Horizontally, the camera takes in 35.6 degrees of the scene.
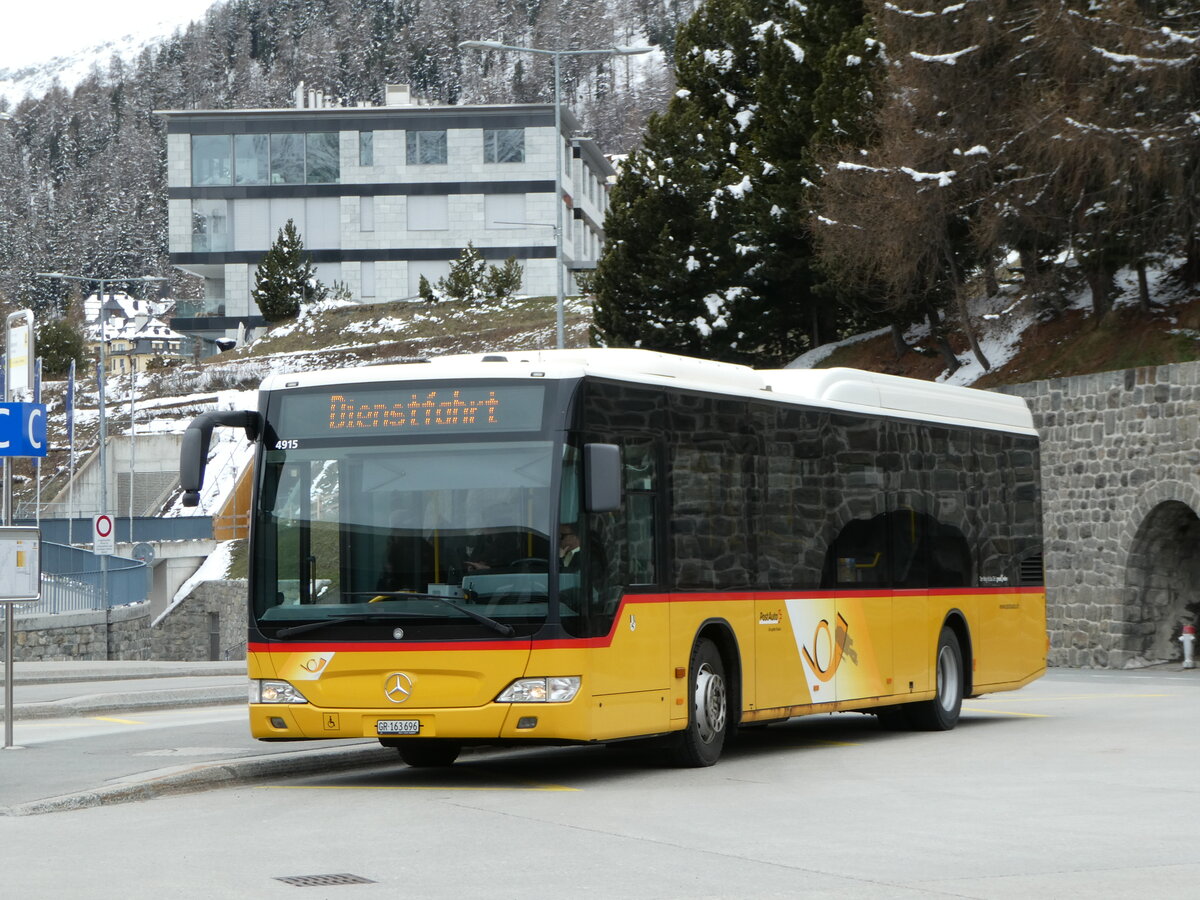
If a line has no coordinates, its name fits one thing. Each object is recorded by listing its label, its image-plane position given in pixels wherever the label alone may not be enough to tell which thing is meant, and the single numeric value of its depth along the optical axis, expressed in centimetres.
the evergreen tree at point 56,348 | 10625
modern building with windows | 10238
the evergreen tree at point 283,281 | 9681
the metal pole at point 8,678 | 1467
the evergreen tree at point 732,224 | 4253
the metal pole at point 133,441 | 7270
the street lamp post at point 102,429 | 6262
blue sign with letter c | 1733
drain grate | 845
